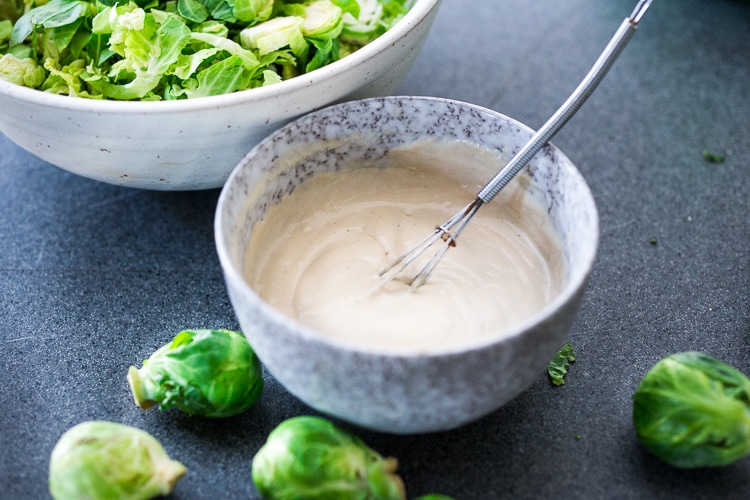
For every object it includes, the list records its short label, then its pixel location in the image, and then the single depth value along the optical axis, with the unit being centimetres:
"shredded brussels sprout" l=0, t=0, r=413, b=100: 54
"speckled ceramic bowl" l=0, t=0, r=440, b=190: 52
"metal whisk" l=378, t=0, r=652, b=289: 50
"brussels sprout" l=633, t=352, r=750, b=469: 48
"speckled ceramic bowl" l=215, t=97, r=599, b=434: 46
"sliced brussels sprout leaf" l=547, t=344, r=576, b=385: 53
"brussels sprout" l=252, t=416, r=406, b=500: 47
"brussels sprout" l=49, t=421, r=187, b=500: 47
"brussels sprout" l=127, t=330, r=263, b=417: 50
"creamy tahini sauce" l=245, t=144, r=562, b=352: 50
